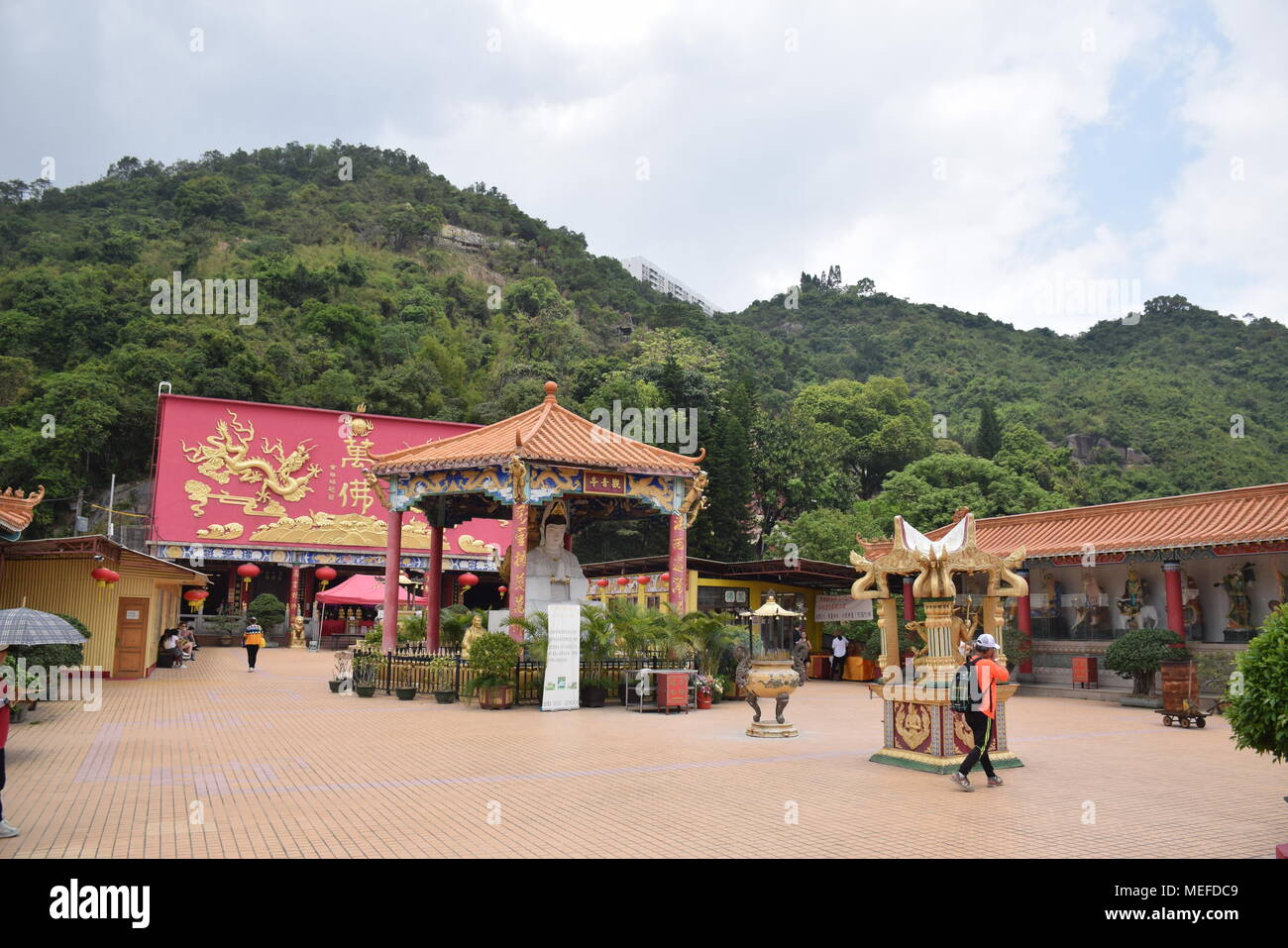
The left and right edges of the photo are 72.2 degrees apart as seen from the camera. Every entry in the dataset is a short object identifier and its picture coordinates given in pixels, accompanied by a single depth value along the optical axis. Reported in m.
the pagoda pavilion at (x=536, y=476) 17.97
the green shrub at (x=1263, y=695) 6.16
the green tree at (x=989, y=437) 53.19
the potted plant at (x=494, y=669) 16.19
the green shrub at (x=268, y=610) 37.94
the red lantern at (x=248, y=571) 33.82
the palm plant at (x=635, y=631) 17.25
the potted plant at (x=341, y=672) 19.17
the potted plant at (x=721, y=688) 18.21
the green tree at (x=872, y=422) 56.28
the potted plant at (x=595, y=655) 17.06
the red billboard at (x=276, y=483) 37.31
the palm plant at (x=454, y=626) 19.42
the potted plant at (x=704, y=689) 17.22
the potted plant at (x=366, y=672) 18.50
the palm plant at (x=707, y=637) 17.75
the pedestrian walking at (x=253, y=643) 24.58
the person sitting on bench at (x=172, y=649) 25.81
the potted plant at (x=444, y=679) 17.20
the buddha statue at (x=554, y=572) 19.31
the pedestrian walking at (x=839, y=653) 26.53
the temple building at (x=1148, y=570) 18.73
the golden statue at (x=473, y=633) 16.78
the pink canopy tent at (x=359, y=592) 34.06
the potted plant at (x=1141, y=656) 18.77
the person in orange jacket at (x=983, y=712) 9.04
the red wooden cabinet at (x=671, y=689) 16.14
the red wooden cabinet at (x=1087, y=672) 21.42
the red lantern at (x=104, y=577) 17.77
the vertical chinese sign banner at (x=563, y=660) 15.95
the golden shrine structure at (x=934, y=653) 10.23
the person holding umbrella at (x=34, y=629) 10.13
